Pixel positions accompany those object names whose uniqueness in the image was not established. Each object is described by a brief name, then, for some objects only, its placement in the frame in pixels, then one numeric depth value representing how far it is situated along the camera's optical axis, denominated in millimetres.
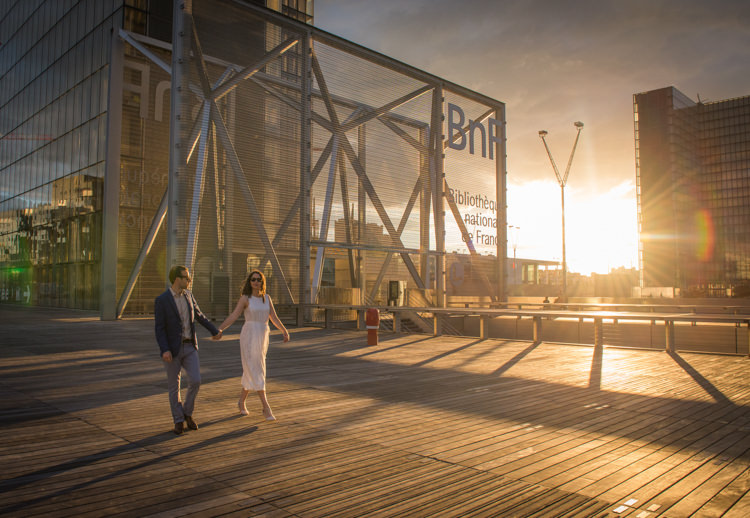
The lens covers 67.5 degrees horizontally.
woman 6418
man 5730
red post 15164
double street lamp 37219
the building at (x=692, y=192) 116250
